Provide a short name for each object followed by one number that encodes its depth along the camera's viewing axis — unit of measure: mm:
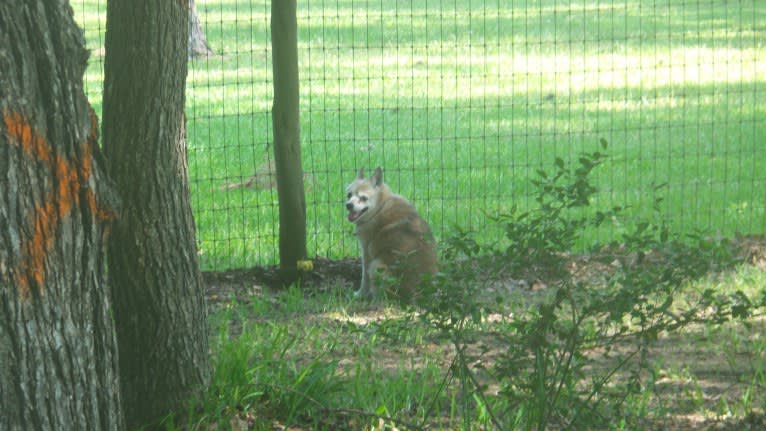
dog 16891
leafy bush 9344
